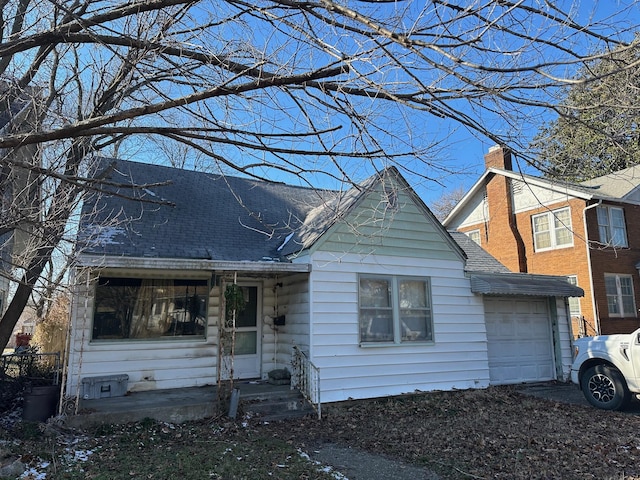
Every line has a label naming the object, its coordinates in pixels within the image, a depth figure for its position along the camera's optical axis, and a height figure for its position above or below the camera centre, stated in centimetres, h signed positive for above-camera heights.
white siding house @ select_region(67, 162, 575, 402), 820 +37
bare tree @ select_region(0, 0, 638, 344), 374 +239
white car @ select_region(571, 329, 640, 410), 801 -105
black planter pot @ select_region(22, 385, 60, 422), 681 -127
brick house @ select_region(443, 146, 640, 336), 1691 +303
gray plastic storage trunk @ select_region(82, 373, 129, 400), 760 -115
